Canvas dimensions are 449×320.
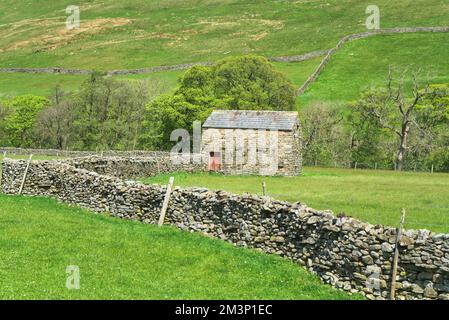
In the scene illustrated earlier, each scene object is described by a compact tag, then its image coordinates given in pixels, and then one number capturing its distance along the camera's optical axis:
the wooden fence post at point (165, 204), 19.95
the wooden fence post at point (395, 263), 12.16
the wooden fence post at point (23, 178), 27.85
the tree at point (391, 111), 57.00
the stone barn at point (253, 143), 47.44
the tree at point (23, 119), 79.00
